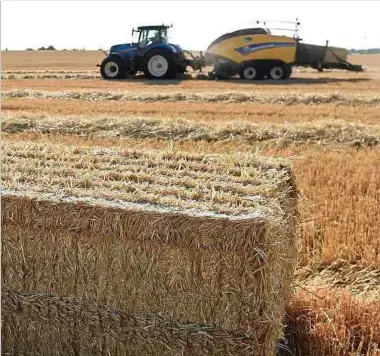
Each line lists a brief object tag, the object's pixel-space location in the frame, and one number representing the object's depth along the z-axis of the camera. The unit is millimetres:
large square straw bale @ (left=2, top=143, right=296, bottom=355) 2746
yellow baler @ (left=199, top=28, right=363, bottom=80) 23094
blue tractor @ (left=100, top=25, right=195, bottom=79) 22781
